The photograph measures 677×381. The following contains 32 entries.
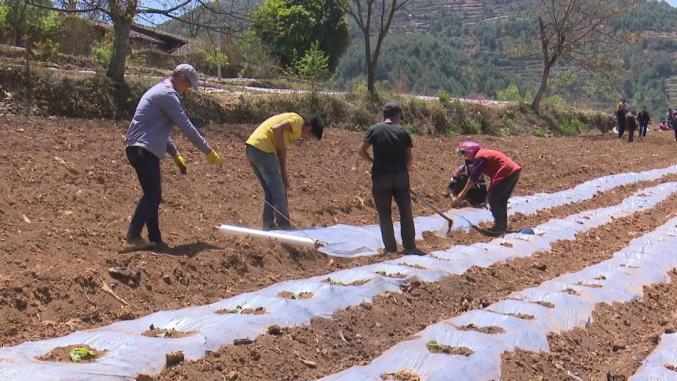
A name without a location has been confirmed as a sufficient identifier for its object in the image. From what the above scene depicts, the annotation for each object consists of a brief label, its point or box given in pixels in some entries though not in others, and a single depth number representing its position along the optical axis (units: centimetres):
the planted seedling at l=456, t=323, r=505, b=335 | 462
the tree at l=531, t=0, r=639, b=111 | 2655
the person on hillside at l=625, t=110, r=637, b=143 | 2345
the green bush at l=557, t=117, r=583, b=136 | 2539
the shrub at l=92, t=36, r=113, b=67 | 1699
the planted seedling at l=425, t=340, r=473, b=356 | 416
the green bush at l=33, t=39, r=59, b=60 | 1334
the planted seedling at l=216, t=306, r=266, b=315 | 450
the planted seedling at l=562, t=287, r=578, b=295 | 587
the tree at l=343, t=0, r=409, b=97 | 1798
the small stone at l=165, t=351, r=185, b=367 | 363
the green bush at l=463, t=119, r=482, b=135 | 1882
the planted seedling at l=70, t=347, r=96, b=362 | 341
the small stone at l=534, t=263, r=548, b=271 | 721
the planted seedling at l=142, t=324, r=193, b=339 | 395
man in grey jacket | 584
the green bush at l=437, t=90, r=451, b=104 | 1888
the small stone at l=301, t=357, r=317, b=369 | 412
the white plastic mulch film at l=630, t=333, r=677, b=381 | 422
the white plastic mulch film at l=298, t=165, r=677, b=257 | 697
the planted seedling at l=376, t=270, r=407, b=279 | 578
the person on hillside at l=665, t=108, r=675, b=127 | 2973
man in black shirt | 679
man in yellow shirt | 678
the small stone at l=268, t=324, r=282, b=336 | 432
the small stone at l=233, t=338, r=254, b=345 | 407
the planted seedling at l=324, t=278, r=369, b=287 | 536
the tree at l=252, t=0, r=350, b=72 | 3128
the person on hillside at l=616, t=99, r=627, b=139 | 2387
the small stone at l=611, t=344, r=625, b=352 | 511
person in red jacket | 865
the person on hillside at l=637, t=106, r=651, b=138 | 2545
